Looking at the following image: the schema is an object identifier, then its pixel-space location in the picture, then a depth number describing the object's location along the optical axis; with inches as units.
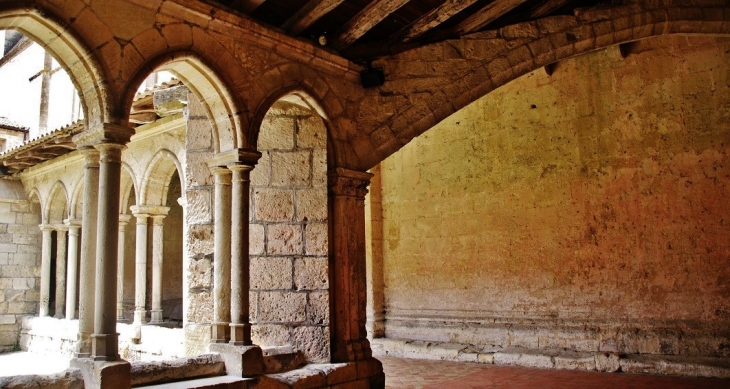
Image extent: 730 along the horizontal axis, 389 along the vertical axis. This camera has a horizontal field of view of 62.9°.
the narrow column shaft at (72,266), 346.6
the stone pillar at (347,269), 175.3
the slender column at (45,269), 382.3
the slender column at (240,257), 152.4
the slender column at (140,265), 297.1
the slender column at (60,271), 377.1
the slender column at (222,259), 154.5
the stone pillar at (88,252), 128.0
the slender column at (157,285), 295.4
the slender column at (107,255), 124.7
